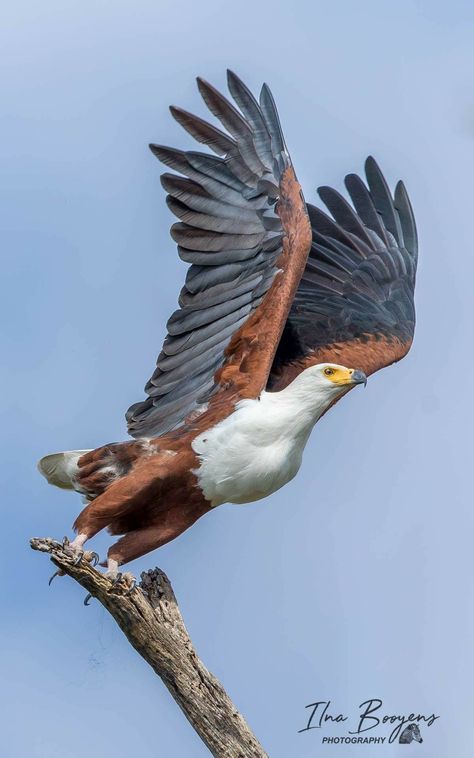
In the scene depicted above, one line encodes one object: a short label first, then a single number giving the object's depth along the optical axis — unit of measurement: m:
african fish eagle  16.48
